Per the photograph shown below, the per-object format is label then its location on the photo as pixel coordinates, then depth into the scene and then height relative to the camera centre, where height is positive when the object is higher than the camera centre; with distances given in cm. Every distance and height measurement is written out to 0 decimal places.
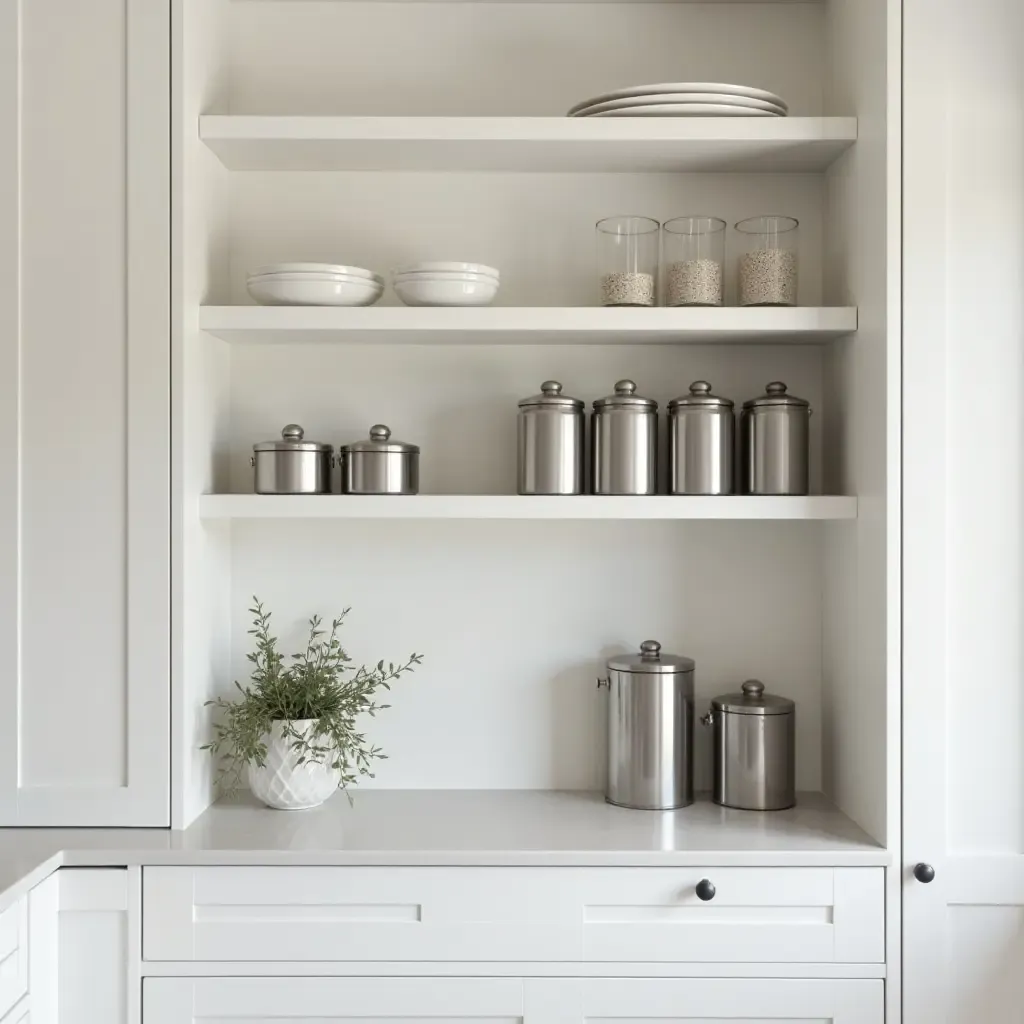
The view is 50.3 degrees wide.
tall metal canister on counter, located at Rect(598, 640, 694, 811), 216 -43
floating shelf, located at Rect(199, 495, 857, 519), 206 +2
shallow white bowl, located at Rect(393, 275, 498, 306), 208 +43
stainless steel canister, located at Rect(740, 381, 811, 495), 212 +14
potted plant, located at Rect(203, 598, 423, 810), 211 -42
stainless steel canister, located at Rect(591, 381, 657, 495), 212 +14
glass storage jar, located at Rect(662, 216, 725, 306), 211 +50
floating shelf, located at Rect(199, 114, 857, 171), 206 +72
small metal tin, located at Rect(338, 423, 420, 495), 211 +10
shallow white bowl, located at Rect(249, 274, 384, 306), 208 +43
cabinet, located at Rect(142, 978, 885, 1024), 189 -84
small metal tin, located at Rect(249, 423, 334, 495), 212 +10
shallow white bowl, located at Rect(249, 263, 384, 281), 207 +47
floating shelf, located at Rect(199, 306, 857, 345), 206 +37
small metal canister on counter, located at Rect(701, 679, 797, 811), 216 -47
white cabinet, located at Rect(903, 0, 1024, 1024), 192 +4
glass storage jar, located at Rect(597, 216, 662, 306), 214 +53
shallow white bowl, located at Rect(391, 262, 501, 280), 207 +47
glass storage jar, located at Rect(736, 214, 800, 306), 211 +49
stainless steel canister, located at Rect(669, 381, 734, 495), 212 +14
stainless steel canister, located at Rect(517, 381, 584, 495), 213 +14
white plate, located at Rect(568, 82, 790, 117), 205 +81
